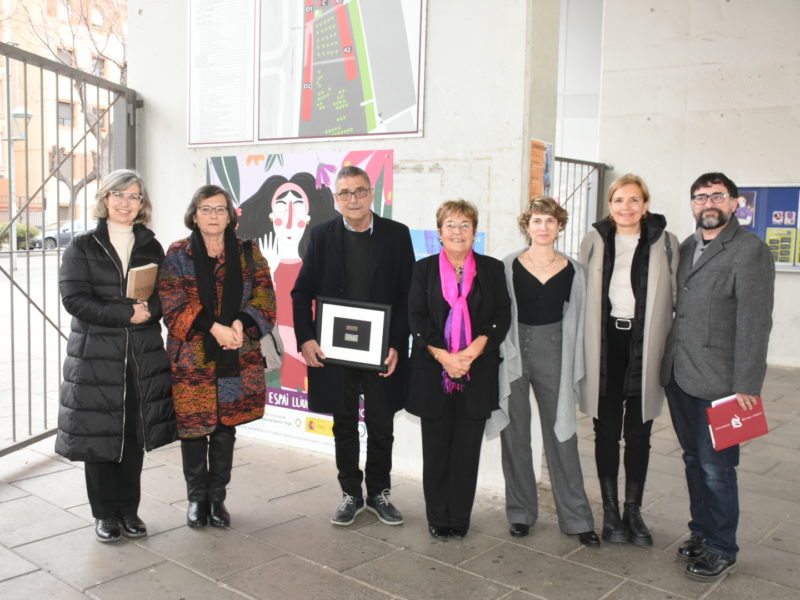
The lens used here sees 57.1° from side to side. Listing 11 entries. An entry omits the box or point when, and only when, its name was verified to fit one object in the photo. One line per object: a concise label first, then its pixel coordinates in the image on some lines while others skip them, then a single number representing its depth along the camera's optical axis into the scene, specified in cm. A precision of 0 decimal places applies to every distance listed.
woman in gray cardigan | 366
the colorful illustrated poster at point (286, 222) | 518
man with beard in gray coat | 326
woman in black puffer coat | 358
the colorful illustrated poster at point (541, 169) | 445
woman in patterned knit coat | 373
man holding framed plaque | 387
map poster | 474
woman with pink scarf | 364
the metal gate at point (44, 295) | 486
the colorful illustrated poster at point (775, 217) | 891
